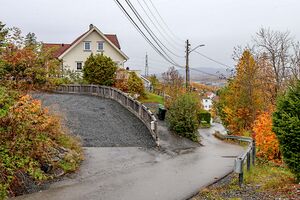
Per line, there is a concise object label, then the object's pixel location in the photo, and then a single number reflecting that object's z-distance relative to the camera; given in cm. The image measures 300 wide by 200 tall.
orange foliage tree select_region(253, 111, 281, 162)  1802
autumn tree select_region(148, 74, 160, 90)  6541
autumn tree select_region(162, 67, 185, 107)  5844
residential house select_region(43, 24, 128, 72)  5028
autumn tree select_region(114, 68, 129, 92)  3678
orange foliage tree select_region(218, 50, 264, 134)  3747
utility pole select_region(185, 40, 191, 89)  3616
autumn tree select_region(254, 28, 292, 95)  3734
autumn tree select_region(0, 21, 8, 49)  1109
